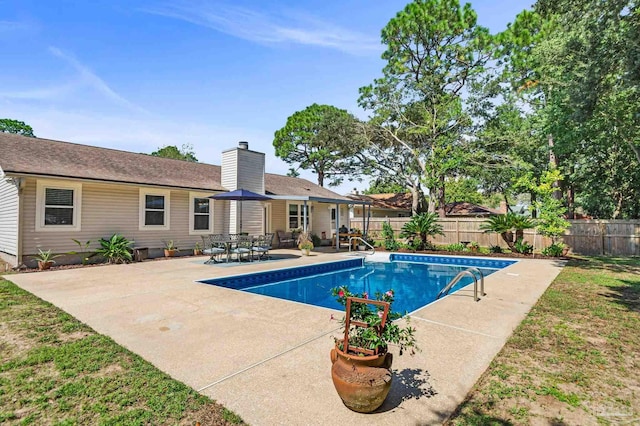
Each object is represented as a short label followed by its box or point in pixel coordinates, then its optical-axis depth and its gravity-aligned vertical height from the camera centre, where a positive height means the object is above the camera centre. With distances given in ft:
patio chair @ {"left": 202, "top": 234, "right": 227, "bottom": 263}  40.04 -3.35
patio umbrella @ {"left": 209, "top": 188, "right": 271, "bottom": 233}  41.10 +3.28
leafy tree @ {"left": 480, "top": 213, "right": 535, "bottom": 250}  48.93 -0.15
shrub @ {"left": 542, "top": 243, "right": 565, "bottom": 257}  45.68 -3.57
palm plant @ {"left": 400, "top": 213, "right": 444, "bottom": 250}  57.31 -0.81
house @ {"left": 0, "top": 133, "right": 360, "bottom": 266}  34.17 +2.99
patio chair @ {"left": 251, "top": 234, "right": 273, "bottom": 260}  42.30 -3.25
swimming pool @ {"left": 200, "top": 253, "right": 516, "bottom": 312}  28.66 -6.26
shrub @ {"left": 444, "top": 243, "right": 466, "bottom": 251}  55.11 -3.96
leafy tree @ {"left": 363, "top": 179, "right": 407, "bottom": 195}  154.61 +16.74
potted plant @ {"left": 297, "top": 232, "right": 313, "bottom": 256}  49.18 -3.29
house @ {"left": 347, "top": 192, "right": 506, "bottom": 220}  103.48 +5.28
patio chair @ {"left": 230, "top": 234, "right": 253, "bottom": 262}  40.91 -3.21
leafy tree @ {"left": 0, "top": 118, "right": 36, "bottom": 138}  122.40 +35.82
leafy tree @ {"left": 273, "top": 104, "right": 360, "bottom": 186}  99.55 +25.58
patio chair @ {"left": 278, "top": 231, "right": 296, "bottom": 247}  60.54 -3.12
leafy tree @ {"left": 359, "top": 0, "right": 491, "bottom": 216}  75.82 +34.05
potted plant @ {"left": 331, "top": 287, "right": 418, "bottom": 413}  8.55 -3.64
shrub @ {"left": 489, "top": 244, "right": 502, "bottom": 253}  52.24 -4.01
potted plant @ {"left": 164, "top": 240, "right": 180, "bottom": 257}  43.68 -3.72
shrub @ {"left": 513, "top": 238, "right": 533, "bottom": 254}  48.83 -3.41
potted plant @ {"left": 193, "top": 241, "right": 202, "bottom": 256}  47.24 -3.98
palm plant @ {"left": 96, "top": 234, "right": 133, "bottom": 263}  37.83 -3.36
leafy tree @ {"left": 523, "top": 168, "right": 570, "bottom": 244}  45.14 +2.03
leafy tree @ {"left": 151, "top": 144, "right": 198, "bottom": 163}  139.33 +30.44
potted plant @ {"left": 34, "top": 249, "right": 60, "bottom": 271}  33.30 -4.03
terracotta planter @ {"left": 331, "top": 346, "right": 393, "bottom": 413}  8.50 -4.14
